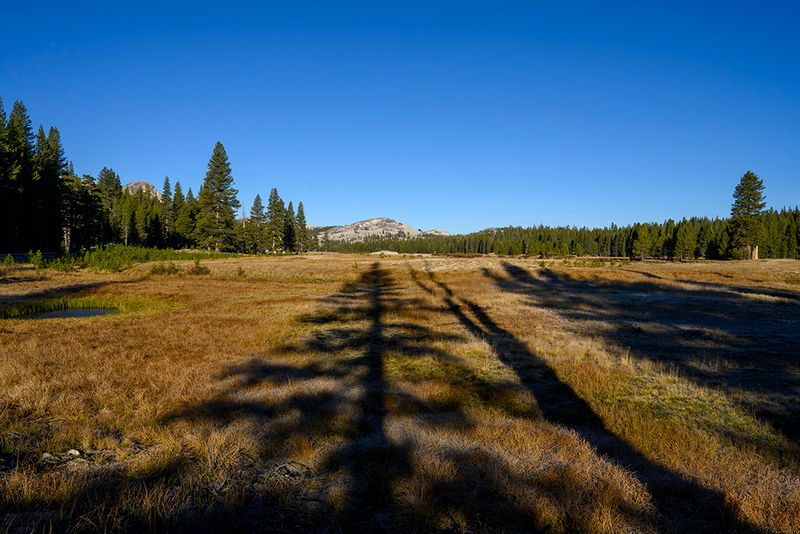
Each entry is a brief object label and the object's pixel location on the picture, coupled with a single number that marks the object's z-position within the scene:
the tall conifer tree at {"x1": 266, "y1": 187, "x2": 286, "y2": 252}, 92.56
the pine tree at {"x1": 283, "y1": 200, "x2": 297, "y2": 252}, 98.47
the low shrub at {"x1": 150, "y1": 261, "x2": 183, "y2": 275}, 40.55
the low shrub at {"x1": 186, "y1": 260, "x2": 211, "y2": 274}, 41.09
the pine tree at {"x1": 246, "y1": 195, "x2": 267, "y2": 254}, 91.06
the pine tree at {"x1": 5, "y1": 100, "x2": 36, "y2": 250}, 49.36
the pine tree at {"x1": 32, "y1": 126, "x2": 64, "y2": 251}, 55.75
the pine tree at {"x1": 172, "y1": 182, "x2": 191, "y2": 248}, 87.86
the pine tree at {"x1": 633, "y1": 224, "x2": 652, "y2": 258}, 122.31
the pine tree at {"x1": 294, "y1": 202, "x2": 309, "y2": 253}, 110.81
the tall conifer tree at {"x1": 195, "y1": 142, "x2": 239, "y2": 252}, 68.69
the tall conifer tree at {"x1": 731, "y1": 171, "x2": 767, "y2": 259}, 69.56
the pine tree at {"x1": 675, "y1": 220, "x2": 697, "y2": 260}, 109.50
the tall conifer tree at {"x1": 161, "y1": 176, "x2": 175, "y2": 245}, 95.09
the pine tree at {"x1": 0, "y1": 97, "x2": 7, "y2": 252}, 46.66
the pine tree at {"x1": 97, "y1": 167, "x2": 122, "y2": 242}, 81.62
